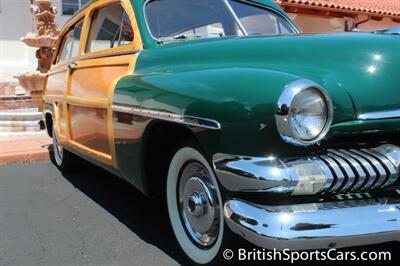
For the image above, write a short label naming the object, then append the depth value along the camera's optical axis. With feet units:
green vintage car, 7.02
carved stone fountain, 29.09
